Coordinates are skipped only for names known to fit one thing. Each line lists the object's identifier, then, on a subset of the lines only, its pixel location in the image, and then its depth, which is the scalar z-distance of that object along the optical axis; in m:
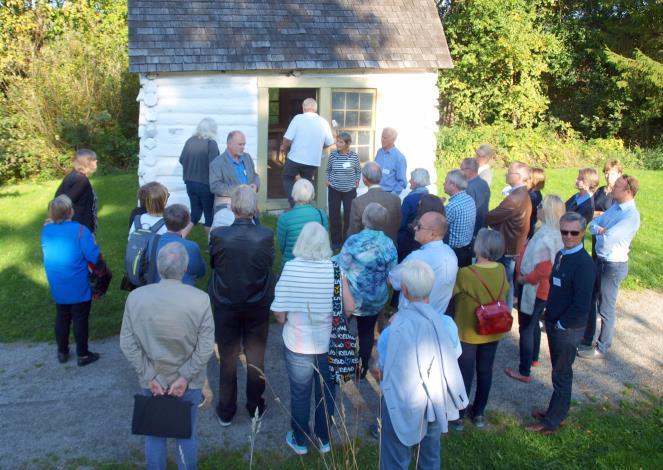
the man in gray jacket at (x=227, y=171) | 7.82
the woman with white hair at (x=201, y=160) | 8.55
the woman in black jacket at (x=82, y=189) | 7.05
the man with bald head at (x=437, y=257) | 4.93
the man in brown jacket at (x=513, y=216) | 6.82
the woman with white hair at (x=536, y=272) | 5.80
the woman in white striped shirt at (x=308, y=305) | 4.50
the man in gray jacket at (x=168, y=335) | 4.03
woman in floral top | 5.21
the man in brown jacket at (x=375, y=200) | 6.43
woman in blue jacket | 5.79
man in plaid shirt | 6.45
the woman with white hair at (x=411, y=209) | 6.95
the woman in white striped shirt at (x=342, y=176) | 8.89
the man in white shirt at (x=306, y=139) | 9.51
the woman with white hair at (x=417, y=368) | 3.82
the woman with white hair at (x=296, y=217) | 5.79
